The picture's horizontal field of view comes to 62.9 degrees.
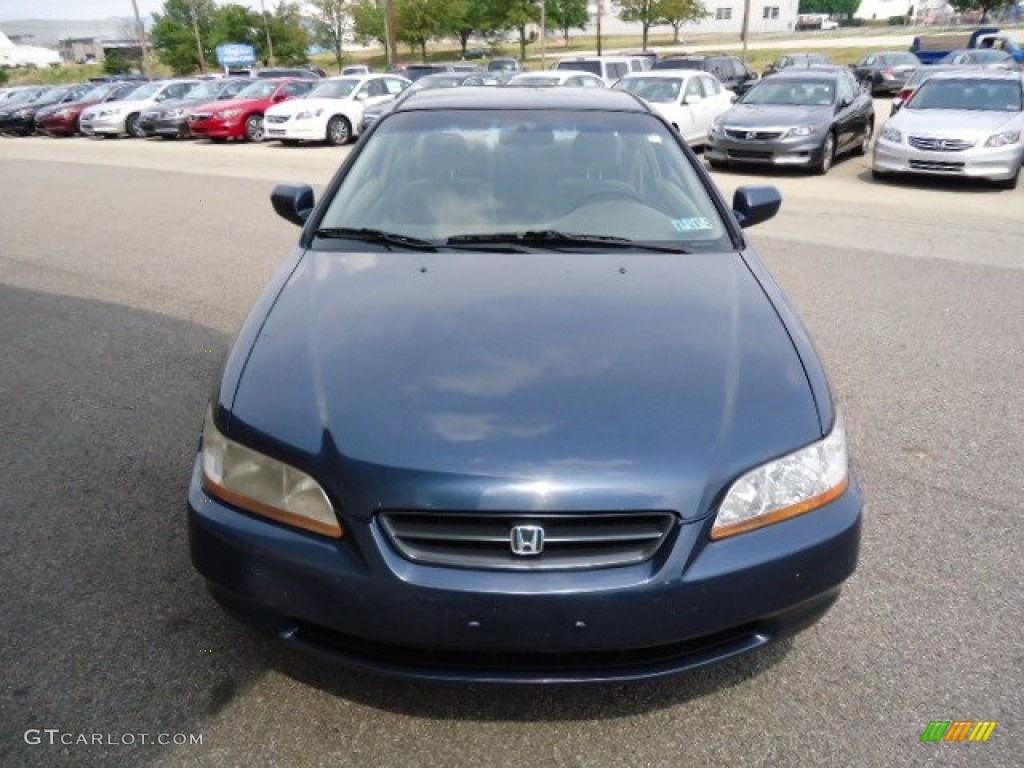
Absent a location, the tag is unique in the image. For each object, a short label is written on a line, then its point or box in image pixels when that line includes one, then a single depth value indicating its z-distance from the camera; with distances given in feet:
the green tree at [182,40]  223.71
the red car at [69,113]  86.74
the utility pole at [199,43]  207.41
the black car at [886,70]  98.17
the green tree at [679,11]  181.15
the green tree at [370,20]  208.85
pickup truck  107.45
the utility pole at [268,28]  212.43
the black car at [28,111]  94.17
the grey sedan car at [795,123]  41.19
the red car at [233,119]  68.59
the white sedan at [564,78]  58.36
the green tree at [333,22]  221.66
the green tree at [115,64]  222.48
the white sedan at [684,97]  49.75
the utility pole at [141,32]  177.78
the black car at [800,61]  90.88
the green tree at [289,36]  218.77
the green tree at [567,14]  198.44
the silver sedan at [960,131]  35.88
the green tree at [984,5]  164.86
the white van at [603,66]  73.78
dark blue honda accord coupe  6.57
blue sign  182.29
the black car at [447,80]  61.29
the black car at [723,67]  81.56
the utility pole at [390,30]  138.62
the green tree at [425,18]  188.14
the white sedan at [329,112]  62.13
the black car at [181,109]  74.49
